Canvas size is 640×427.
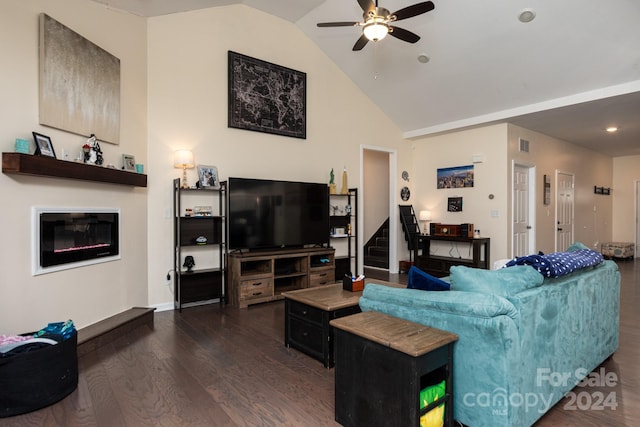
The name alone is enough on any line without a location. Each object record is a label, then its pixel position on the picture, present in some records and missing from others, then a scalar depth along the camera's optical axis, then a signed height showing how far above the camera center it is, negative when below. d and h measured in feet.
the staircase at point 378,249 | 24.26 -2.67
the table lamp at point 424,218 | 22.40 -0.44
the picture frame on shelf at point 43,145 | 9.17 +1.80
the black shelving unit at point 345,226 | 19.41 -0.82
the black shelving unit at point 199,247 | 14.35 -1.52
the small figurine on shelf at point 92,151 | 10.91 +1.91
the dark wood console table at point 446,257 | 19.49 -2.72
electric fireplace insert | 9.61 -0.77
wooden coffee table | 9.09 -2.87
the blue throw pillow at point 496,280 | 6.02 -1.23
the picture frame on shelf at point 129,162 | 12.60 +1.81
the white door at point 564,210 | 24.12 +0.05
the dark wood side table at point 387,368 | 5.28 -2.56
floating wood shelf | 8.46 +1.20
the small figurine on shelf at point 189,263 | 14.64 -2.14
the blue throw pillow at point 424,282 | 7.05 -1.46
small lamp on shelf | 14.05 +2.12
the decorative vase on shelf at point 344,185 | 19.52 +1.48
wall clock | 23.34 +1.16
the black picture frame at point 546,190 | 22.57 +1.36
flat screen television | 15.12 -0.10
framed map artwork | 16.10 +5.60
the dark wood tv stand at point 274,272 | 14.73 -2.79
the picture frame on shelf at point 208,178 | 14.74 +1.45
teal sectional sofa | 5.64 -2.13
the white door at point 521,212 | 20.44 -0.07
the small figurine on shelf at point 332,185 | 19.19 +1.45
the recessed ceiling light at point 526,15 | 12.90 +7.30
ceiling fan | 10.43 +5.96
